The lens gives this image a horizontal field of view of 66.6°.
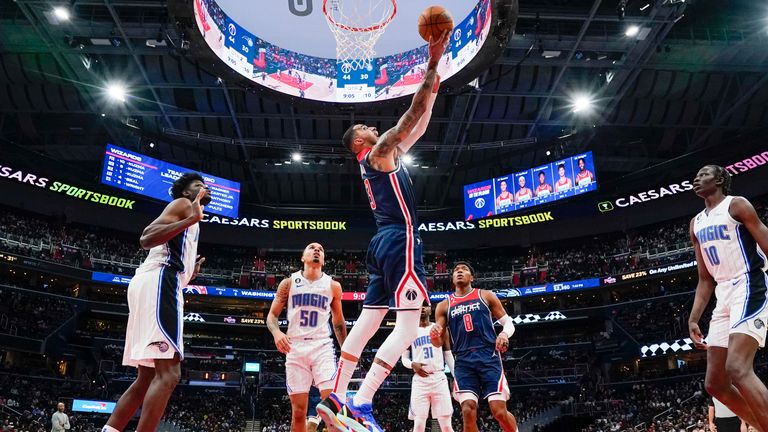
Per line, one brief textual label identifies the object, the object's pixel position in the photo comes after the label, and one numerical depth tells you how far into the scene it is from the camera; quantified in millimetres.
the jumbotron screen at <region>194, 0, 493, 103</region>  17672
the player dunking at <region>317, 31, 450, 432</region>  4816
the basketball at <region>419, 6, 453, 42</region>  4953
